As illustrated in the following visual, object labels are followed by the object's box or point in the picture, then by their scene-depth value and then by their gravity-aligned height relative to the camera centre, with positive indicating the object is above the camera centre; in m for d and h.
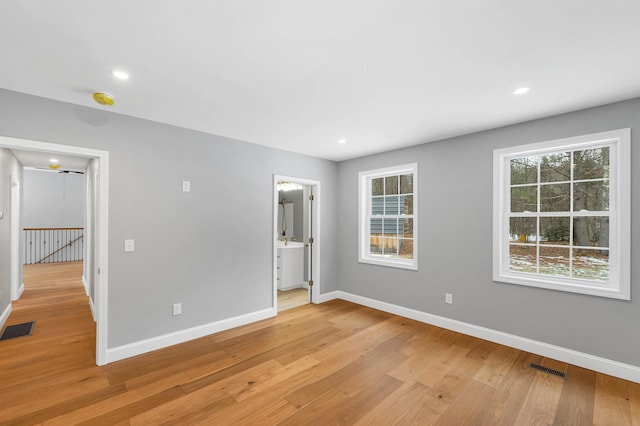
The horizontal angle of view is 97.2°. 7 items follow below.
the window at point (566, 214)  2.67 -0.01
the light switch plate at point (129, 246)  3.01 -0.36
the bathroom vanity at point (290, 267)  5.63 -1.10
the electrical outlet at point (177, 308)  3.33 -1.14
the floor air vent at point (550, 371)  2.66 -1.53
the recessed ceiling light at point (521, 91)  2.40 +1.07
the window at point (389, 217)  4.38 -0.06
